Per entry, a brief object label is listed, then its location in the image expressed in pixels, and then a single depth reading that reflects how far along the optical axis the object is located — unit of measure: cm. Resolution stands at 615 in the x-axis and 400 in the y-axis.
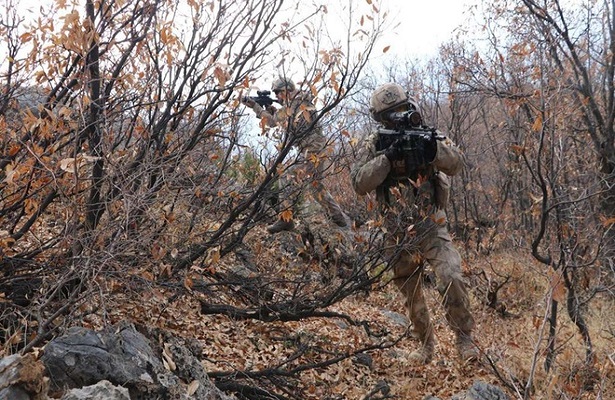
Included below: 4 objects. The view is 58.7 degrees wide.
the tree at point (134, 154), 271
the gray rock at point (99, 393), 171
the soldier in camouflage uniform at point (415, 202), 401
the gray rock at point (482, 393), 266
